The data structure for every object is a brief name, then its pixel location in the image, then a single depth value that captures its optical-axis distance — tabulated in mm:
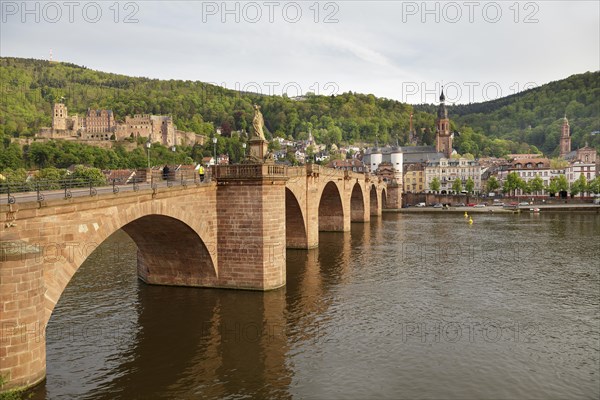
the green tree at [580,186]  117544
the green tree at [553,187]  119312
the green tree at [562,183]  118438
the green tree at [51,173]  97938
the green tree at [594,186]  116319
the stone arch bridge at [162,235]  14945
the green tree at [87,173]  87625
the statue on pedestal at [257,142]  30719
